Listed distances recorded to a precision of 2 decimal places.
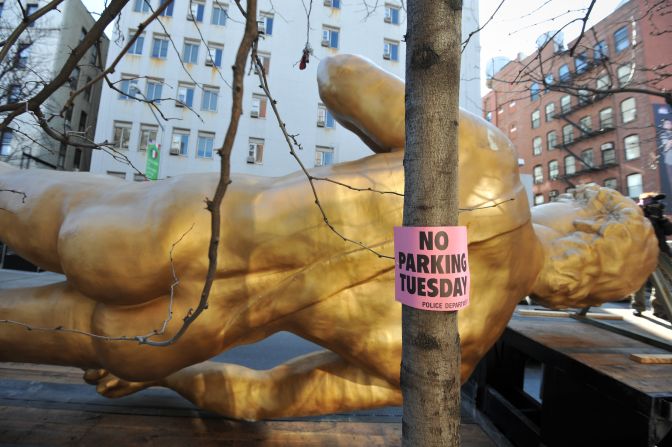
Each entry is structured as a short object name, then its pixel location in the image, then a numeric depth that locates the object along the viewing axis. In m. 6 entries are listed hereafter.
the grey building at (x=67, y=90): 15.28
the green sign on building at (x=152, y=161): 10.91
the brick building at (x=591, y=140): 18.71
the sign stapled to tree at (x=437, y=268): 1.00
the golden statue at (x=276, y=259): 1.84
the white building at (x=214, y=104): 17.88
